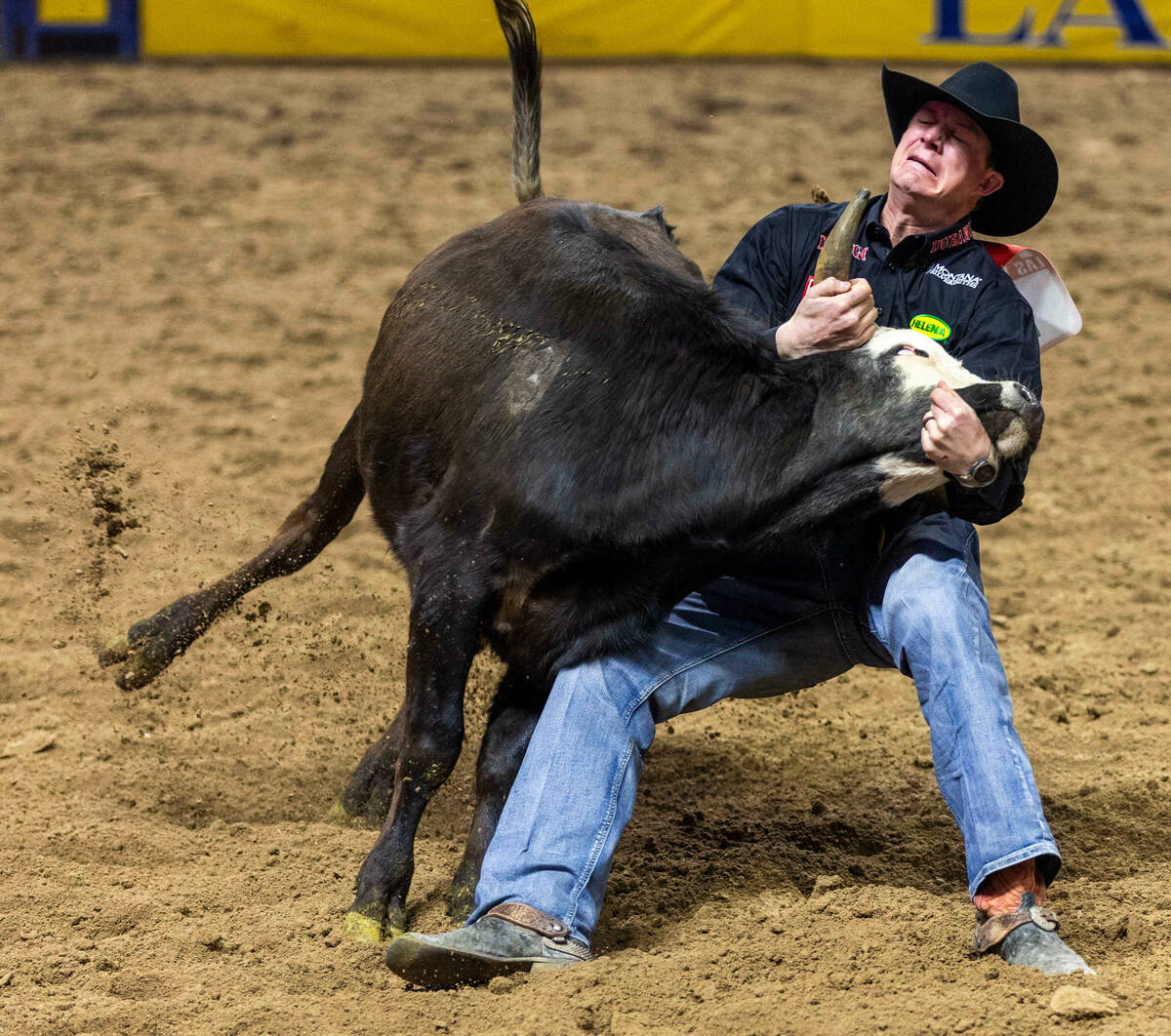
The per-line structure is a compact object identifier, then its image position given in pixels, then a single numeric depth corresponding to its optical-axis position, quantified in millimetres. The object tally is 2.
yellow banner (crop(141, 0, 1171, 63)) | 19609
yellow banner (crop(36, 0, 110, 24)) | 19266
